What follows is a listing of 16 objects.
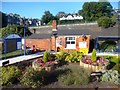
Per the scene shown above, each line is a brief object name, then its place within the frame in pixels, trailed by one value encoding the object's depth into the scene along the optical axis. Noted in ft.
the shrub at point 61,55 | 29.61
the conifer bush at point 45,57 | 27.81
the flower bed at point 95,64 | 25.15
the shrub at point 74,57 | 29.14
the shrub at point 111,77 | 19.49
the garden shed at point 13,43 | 37.35
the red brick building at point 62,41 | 37.85
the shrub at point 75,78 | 18.36
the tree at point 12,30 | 61.75
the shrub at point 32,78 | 17.39
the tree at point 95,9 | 105.10
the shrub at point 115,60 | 28.38
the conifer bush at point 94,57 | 27.71
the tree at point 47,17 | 107.53
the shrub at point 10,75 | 17.88
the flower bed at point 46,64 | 24.20
